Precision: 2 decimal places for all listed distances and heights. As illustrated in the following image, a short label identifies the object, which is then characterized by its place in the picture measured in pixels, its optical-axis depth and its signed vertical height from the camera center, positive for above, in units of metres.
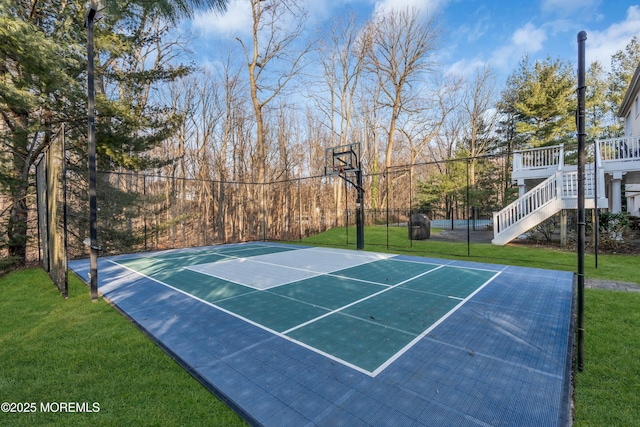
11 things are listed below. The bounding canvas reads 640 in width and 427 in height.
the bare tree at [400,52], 15.99 +8.62
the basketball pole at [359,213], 8.52 -0.15
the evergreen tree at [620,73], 17.75 +8.11
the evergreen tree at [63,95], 4.45 +2.37
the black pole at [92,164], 3.81 +0.64
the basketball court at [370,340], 1.84 -1.23
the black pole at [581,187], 2.14 +0.13
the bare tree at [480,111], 19.75 +6.66
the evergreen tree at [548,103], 15.80 +5.53
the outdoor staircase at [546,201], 8.00 +0.13
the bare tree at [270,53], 12.45 +6.94
